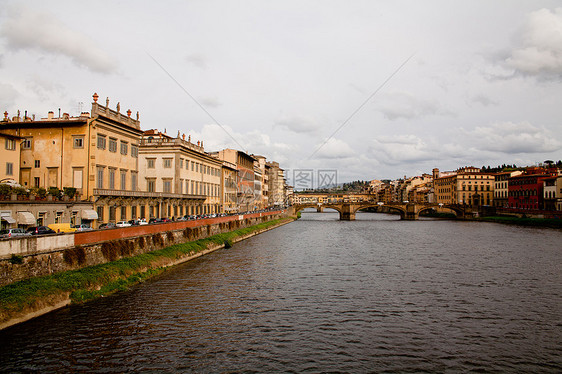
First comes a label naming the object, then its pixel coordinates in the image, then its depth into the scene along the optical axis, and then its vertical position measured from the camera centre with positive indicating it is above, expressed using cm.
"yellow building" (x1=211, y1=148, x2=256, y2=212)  7956 +544
